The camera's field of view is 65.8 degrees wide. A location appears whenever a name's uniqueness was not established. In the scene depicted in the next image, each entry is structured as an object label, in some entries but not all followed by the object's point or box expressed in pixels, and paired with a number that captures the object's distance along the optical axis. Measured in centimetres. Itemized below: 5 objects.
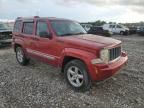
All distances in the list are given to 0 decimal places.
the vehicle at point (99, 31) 1346
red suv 270
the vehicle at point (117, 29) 1680
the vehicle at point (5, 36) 729
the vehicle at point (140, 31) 1551
